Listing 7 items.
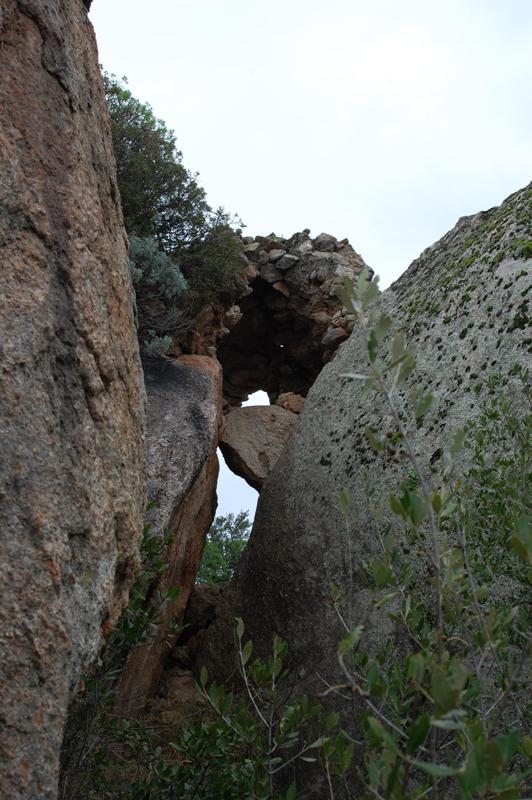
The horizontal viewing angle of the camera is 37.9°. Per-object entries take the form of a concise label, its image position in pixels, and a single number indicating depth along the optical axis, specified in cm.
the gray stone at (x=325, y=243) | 1623
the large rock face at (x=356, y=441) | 858
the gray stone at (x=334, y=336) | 1476
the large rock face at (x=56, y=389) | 315
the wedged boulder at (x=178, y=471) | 1005
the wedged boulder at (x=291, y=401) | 1545
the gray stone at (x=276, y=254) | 1577
